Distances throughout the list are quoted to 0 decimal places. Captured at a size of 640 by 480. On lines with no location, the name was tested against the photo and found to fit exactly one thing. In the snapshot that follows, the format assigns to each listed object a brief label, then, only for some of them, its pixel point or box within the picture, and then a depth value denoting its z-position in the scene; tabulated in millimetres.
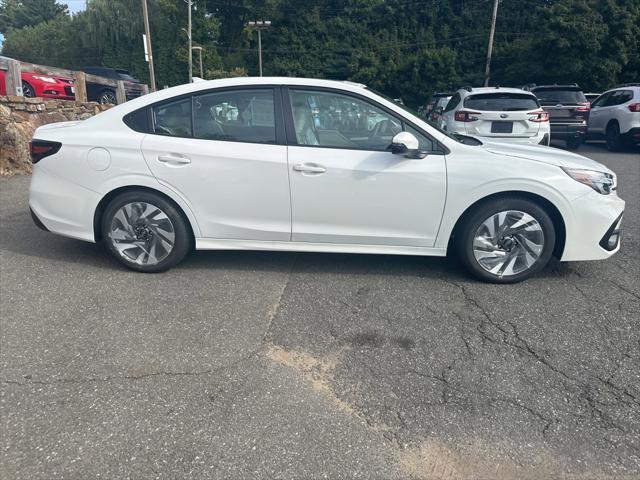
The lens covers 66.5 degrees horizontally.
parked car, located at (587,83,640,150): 12281
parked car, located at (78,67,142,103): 14641
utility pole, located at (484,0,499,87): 29225
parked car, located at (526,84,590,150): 12594
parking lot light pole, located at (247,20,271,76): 39384
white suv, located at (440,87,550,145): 9164
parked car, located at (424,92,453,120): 18138
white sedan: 3748
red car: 11992
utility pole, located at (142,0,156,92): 19594
